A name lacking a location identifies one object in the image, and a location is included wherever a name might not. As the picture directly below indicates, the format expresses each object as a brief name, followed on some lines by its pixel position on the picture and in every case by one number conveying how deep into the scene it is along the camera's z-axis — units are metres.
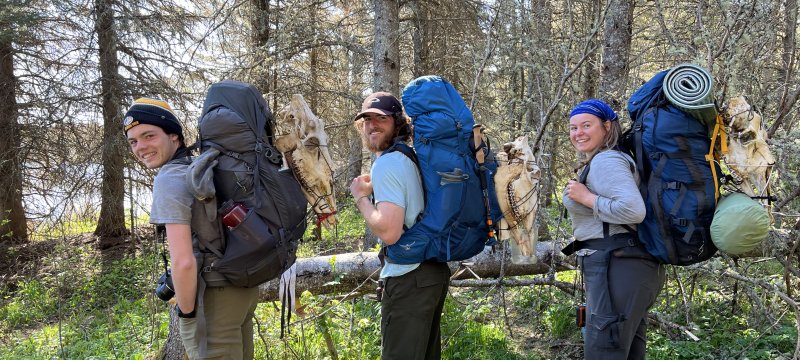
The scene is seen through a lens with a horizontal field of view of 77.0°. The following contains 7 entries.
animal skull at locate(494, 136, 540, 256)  2.89
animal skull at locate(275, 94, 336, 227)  2.82
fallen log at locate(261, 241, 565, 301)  4.92
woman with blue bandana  2.68
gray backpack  2.46
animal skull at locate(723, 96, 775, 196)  2.72
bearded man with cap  2.64
